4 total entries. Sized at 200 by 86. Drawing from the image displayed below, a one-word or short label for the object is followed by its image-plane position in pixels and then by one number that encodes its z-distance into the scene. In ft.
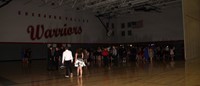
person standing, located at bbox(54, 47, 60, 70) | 28.54
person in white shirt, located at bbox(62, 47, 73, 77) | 22.34
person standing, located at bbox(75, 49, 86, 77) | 21.66
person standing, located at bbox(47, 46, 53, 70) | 28.66
